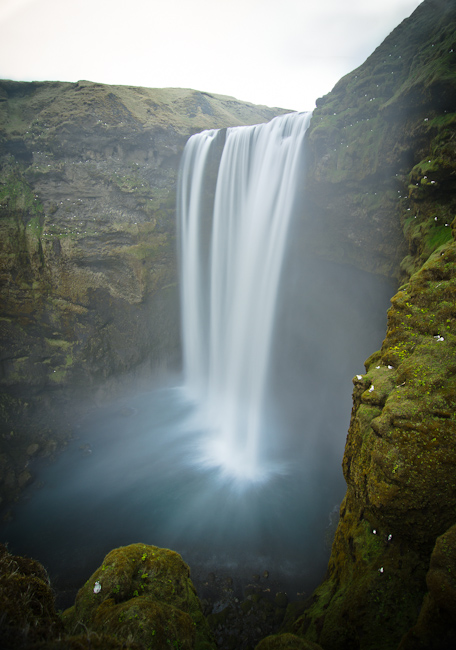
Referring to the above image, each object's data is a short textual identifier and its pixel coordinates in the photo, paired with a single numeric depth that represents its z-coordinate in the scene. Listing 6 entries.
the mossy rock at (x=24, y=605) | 2.72
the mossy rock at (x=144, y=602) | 4.44
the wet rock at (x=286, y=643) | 5.45
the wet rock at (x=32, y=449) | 16.97
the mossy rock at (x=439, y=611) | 4.39
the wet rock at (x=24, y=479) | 15.21
